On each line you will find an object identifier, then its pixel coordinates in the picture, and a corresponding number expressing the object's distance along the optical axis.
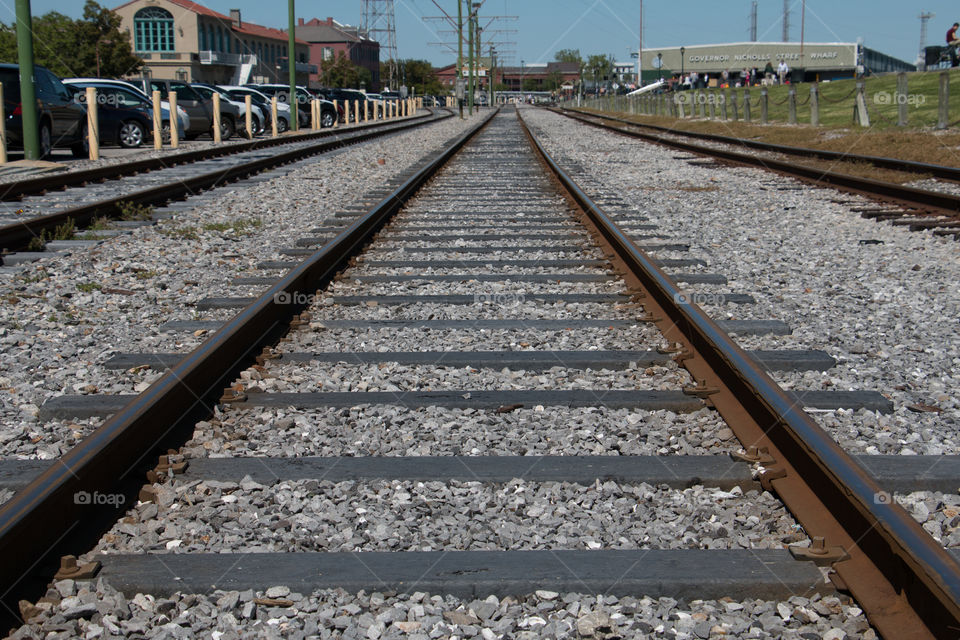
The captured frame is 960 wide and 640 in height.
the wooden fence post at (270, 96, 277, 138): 29.42
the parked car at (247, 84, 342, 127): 36.78
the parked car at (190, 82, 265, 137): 27.98
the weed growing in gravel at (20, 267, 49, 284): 6.83
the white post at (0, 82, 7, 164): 16.02
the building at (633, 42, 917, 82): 130.88
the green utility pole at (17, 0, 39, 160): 14.97
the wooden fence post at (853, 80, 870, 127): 24.41
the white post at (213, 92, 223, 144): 25.35
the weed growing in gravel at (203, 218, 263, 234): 9.31
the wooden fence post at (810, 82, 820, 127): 26.39
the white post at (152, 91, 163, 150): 20.97
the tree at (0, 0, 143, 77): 58.02
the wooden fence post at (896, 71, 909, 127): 21.06
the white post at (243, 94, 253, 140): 27.36
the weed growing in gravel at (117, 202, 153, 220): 10.11
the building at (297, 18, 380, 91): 145.20
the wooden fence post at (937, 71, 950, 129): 19.27
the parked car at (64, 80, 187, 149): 21.20
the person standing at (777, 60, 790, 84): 53.02
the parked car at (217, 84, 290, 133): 32.19
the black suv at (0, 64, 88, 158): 16.78
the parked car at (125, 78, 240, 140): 25.27
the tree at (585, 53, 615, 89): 151.81
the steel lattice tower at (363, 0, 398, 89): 104.62
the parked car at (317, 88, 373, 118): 49.58
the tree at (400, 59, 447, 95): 140.38
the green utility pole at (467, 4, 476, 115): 62.98
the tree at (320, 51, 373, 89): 98.56
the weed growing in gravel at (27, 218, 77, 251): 8.16
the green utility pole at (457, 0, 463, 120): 54.91
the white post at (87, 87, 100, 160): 18.28
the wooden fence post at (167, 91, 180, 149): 22.23
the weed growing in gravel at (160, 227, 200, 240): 9.02
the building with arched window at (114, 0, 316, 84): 81.75
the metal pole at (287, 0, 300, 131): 30.52
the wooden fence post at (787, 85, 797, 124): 29.09
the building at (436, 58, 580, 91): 155.30
